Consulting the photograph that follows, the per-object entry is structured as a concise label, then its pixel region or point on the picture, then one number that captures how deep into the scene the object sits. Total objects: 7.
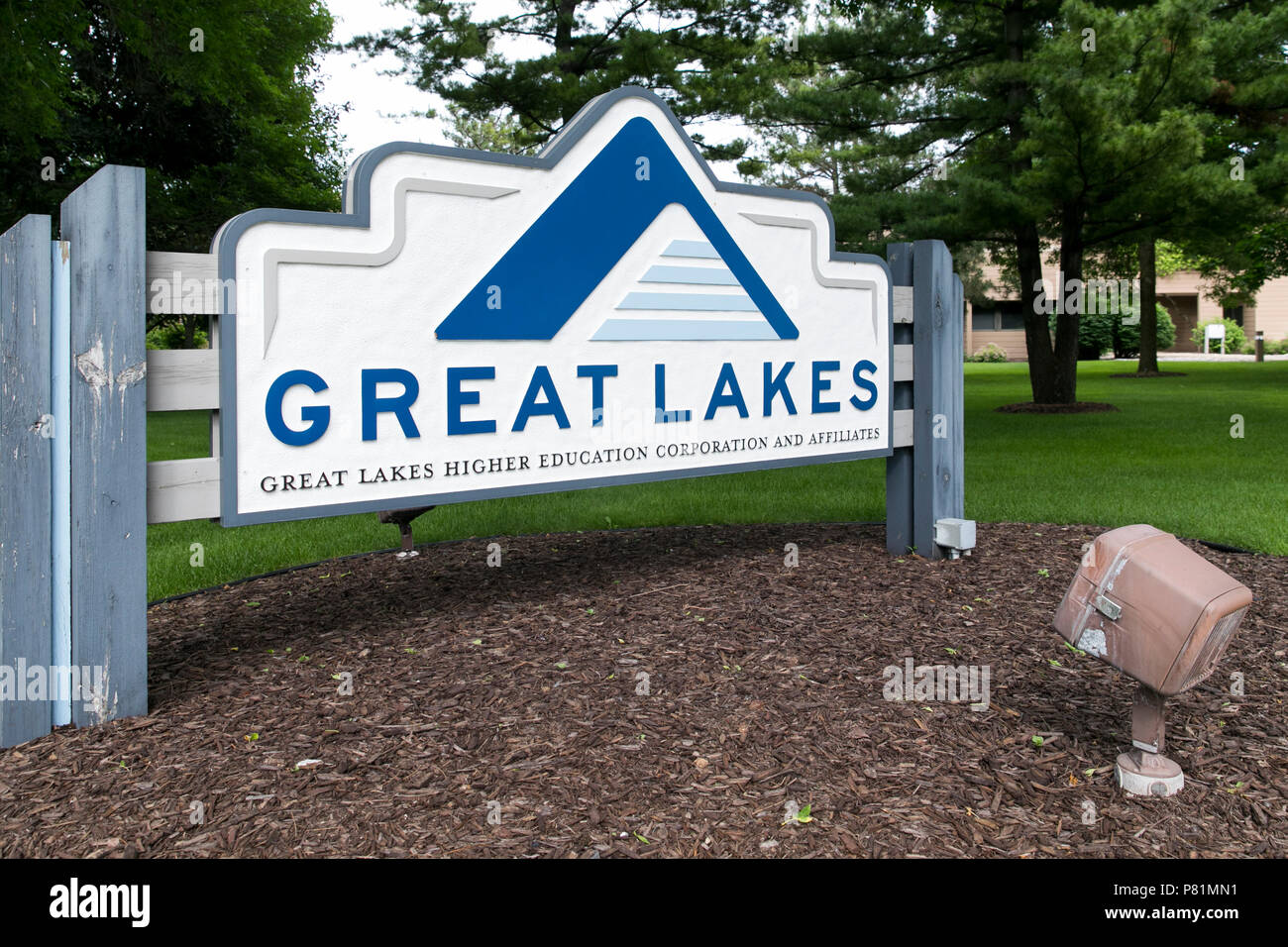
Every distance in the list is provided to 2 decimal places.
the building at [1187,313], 57.97
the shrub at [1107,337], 46.19
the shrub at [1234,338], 52.34
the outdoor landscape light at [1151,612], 2.68
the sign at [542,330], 3.91
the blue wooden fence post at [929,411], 6.05
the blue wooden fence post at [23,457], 3.40
